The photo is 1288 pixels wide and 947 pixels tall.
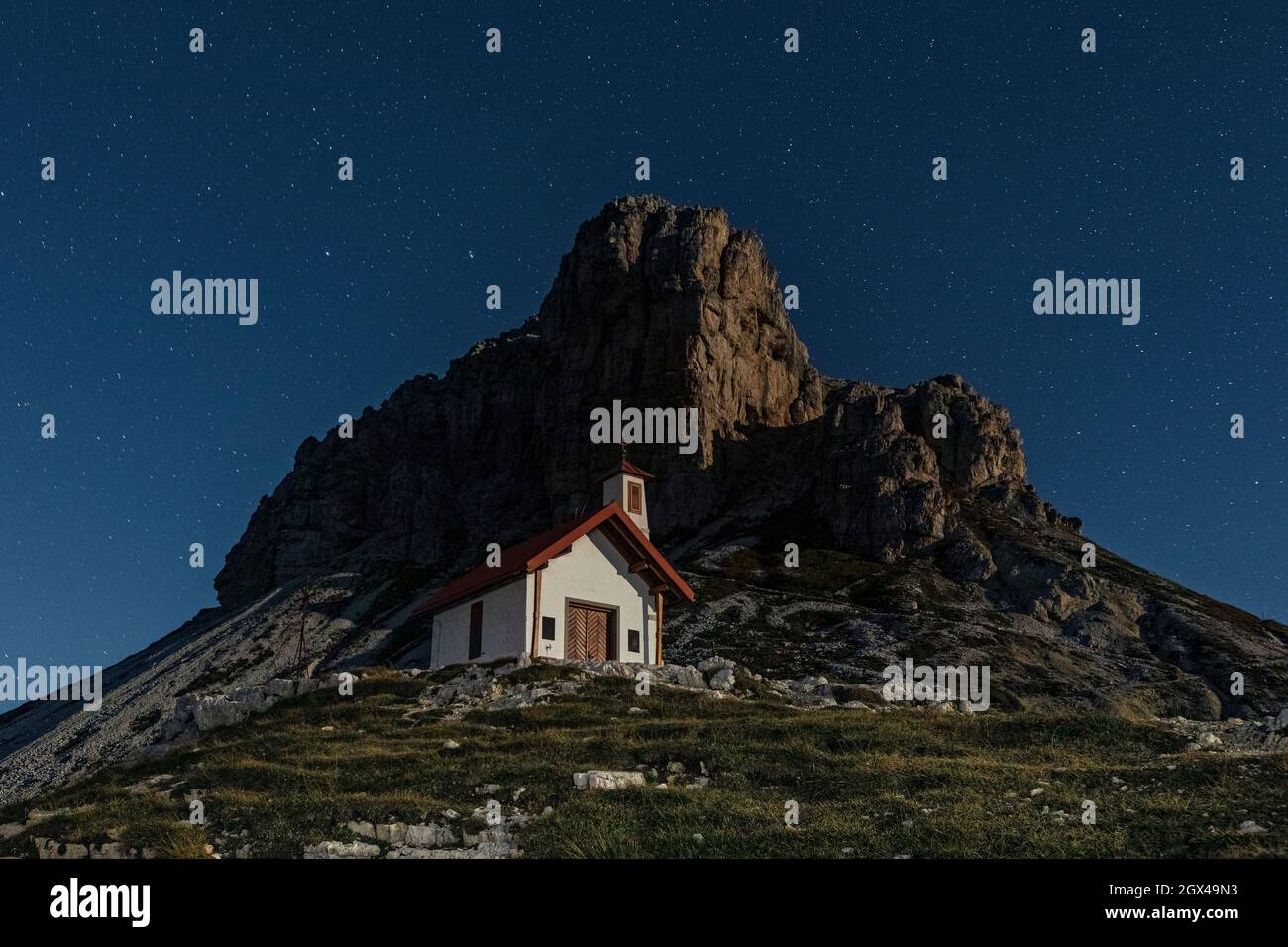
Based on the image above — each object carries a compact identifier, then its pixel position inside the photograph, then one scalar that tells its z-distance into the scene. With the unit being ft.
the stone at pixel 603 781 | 53.78
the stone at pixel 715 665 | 120.67
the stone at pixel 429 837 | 45.21
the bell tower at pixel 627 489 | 156.15
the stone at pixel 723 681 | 111.45
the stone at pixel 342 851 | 42.11
